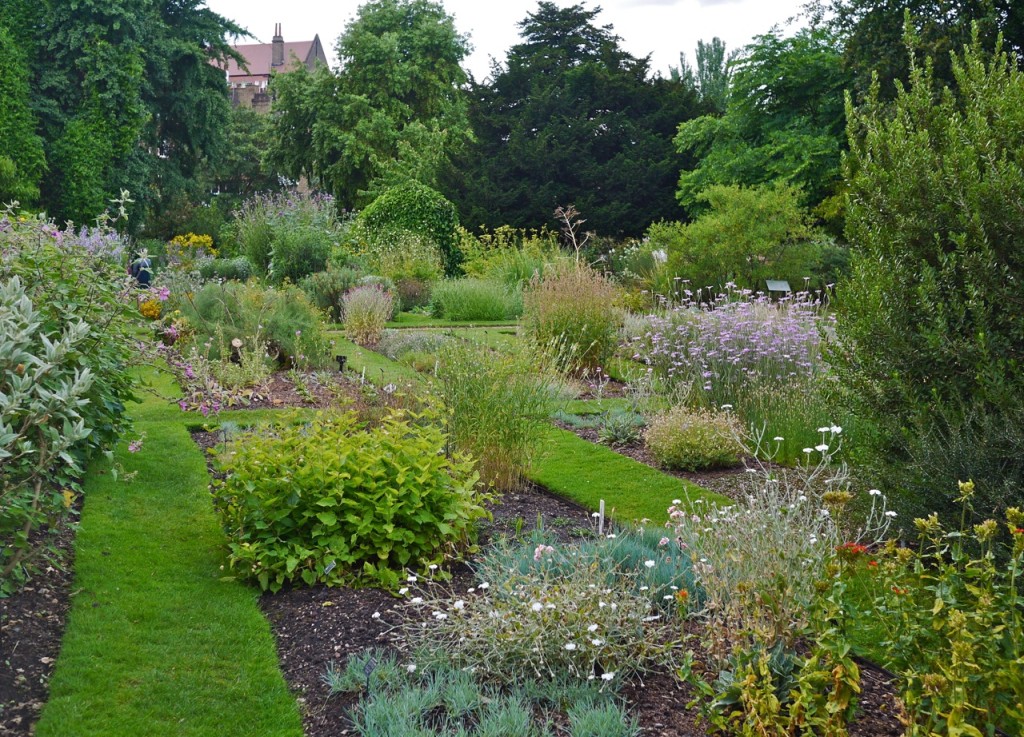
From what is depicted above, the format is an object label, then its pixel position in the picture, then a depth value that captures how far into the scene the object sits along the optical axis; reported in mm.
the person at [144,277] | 11891
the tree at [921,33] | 16312
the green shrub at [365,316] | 12805
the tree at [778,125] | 21125
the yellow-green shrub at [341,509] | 4168
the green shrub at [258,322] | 9562
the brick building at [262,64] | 61766
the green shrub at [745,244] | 15664
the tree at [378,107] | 35062
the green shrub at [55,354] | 2781
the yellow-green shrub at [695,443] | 6492
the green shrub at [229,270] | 19094
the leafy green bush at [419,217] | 20938
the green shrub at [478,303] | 15664
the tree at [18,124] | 26345
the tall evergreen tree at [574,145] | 24047
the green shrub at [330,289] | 15742
